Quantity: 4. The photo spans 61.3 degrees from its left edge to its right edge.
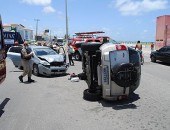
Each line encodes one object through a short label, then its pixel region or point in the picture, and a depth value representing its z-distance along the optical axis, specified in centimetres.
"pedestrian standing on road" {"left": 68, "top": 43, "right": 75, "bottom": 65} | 1034
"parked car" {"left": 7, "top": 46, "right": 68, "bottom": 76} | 717
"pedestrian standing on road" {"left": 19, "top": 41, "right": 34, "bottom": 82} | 607
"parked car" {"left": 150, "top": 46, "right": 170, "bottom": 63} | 1111
